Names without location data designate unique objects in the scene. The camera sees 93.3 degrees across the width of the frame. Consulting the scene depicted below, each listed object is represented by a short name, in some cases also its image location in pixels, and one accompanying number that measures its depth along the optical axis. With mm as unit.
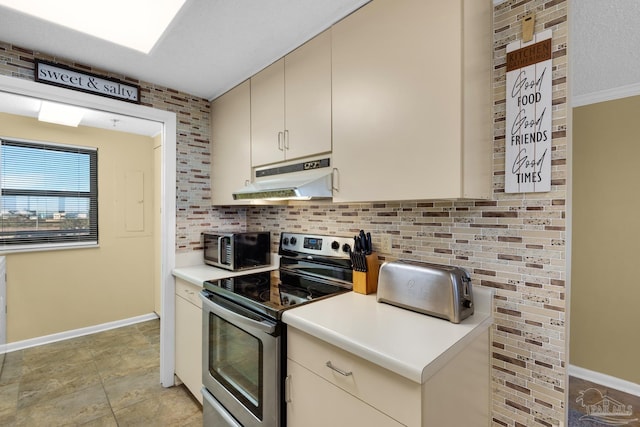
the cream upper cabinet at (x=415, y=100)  1082
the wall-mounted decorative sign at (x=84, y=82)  1809
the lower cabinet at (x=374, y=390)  921
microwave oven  2168
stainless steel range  1322
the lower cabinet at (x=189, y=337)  2020
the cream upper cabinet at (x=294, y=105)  1561
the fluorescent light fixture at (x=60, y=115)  2618
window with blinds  2938
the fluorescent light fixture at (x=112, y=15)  1396
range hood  1521
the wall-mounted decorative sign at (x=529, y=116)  1153
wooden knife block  1579
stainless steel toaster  1172
